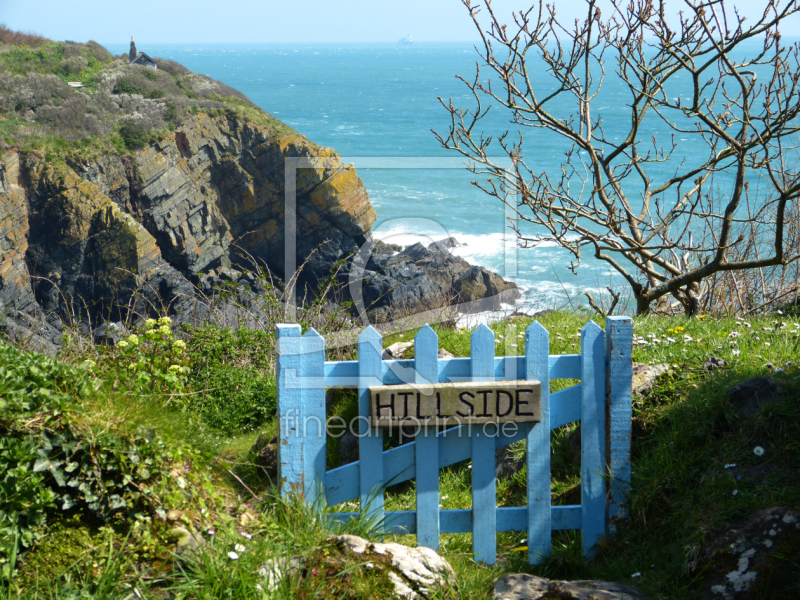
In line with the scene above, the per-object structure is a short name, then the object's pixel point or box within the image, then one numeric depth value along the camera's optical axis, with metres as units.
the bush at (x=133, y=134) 43.81
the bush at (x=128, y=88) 49.38
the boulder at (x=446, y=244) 32.06
